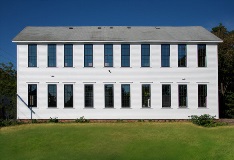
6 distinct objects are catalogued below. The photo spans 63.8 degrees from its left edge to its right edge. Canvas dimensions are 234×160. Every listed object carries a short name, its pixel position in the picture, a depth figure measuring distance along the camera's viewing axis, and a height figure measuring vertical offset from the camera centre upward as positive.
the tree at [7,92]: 21.39 -1.89
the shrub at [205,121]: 18.69 -4.45
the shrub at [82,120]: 19.74 -4.53
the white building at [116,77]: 20.04 -0.01
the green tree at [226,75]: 22.87 +0.24
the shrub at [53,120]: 19.80 -4.53
